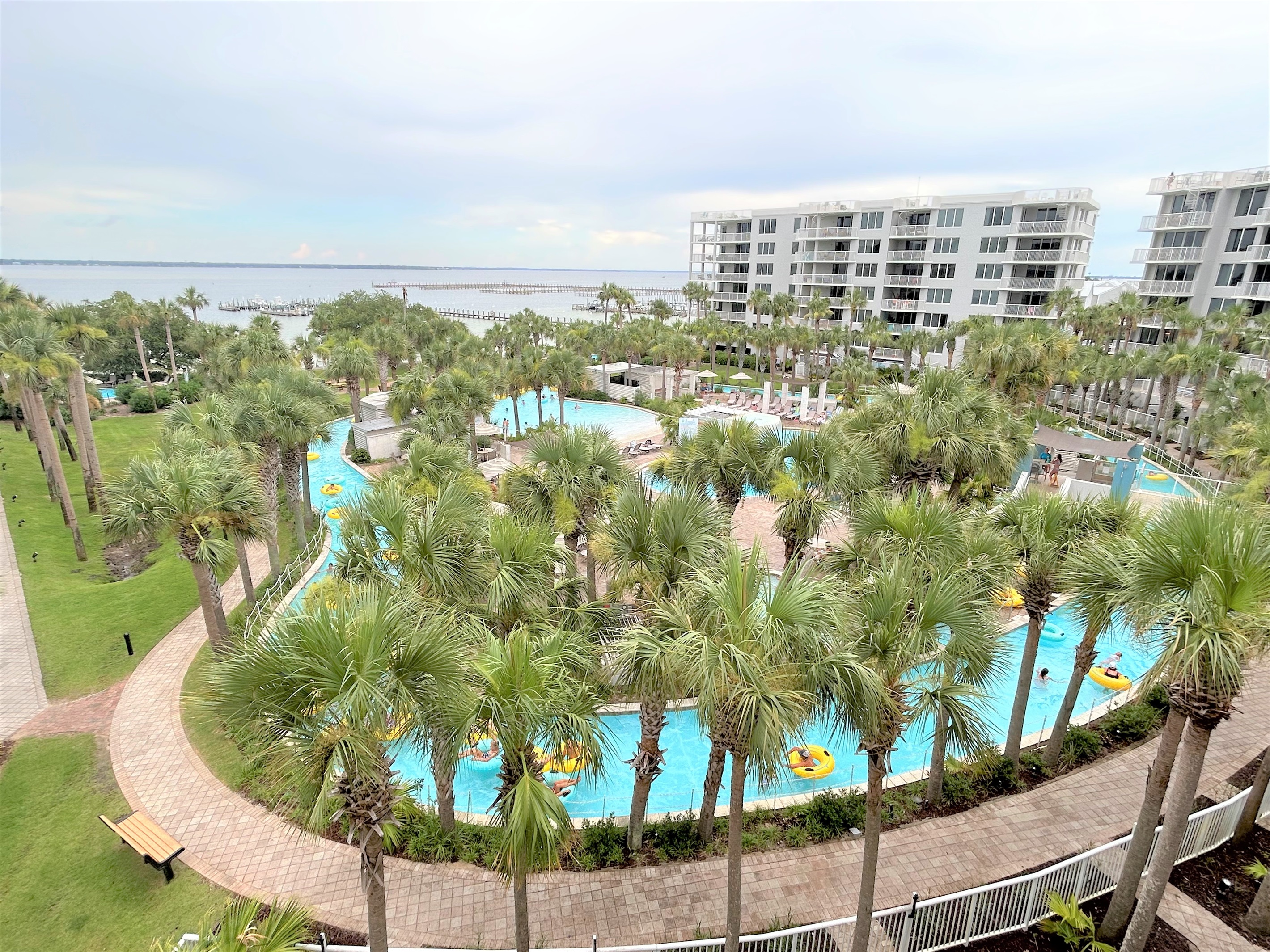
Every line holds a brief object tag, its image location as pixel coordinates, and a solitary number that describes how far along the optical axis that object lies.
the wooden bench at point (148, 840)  9.80
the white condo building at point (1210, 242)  43.81
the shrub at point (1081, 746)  12.72
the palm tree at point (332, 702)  5.95
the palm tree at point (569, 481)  13.92
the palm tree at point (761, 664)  6.33
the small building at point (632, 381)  52.19
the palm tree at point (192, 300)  54.94
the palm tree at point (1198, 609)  6.39
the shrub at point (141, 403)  44.62
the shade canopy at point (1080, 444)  27.17
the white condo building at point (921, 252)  52.53
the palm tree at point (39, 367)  22.50
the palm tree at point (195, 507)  13.19
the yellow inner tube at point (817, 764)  13.73
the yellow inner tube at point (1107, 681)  16.84
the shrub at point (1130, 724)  13.45
